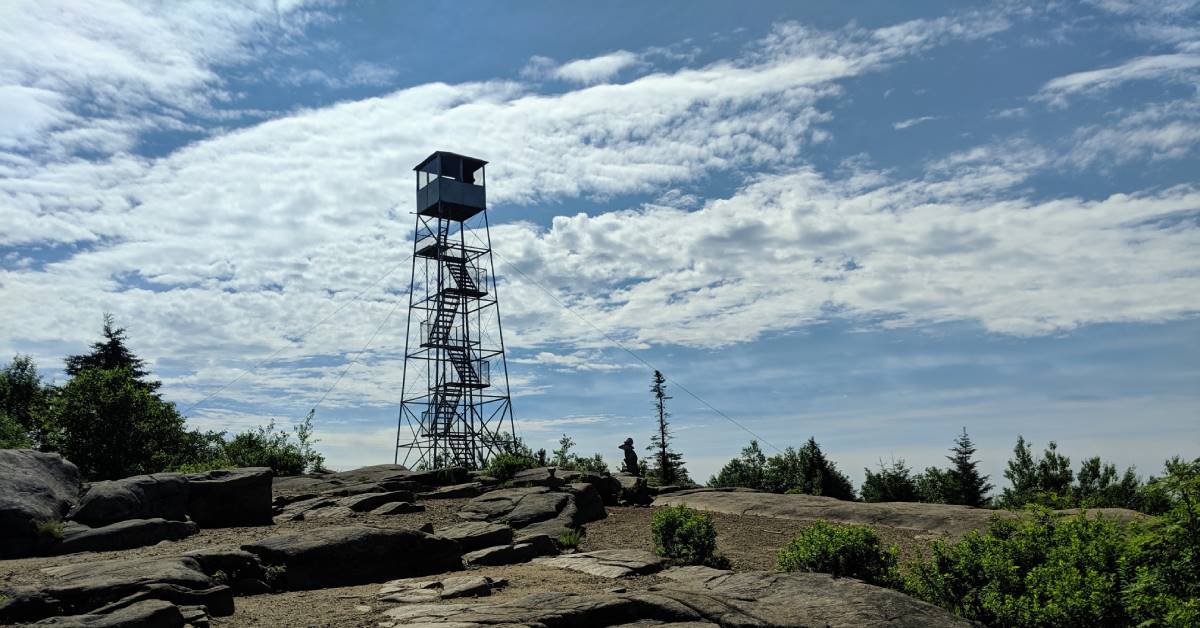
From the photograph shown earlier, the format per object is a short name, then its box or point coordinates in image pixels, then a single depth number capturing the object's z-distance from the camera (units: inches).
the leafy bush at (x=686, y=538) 502.9
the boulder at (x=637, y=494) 847.1
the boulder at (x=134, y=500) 571.2
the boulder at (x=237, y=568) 425.1
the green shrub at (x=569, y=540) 561.6
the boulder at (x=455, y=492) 781.9
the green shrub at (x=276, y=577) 439.5
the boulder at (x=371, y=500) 689.6
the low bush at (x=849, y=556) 425.7
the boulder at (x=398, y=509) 669.3
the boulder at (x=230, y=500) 642.2
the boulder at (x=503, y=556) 511.2
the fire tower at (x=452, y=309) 1234.6
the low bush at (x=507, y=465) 887.1
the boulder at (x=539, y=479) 804.6
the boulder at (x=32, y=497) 511.2
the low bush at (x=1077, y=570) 294.0
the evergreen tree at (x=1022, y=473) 971.3
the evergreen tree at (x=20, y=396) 1234.3
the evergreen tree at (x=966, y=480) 1115.9
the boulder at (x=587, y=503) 701.3
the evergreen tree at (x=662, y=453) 1486.8
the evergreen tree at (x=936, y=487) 1117.1
